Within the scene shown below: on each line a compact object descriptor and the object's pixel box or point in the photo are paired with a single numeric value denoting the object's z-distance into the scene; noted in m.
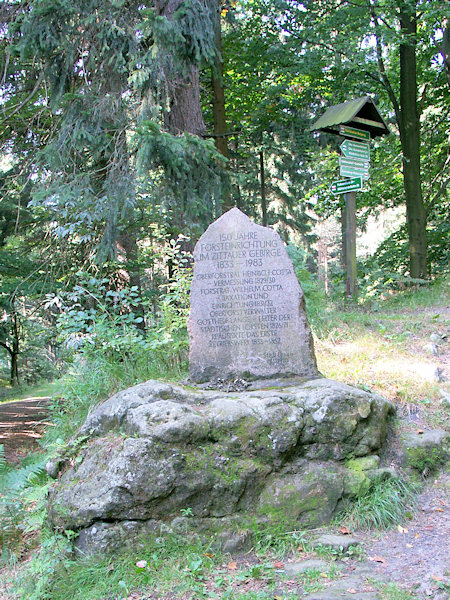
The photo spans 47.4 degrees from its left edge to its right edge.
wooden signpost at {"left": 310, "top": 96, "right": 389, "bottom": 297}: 8.52
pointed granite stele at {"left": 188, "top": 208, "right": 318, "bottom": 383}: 5.02
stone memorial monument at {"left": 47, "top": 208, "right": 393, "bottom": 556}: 3.84
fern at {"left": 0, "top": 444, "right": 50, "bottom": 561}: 4.07
